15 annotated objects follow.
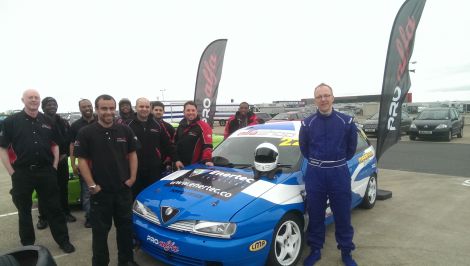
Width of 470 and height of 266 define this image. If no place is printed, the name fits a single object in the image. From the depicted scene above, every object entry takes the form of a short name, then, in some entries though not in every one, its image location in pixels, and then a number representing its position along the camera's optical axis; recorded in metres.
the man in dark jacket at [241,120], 6.93
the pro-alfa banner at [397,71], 5.62
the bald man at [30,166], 3.65
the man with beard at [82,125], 4.72
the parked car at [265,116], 26.96
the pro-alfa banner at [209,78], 8.98
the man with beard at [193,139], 4.57
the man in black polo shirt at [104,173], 3.09
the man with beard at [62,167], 4.67
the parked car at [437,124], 14.70
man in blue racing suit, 3.33
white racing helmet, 3.50
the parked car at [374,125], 16.84
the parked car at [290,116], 20.12
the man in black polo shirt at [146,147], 4.11
